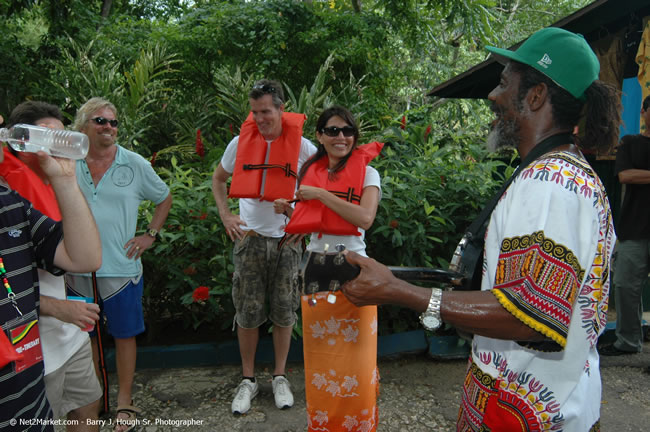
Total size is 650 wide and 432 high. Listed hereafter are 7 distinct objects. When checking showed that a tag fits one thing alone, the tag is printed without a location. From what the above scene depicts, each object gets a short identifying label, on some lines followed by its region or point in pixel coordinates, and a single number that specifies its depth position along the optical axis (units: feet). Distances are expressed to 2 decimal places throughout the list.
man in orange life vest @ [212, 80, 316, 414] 10.93
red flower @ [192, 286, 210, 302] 11.30
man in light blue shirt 9.67
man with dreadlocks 3.75
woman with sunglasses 8.77
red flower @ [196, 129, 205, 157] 17.87
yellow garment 13.78
